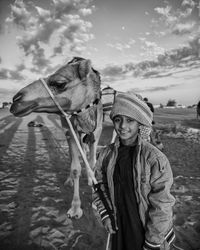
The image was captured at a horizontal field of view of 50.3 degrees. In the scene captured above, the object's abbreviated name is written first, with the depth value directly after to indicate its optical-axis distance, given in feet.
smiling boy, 5.40
